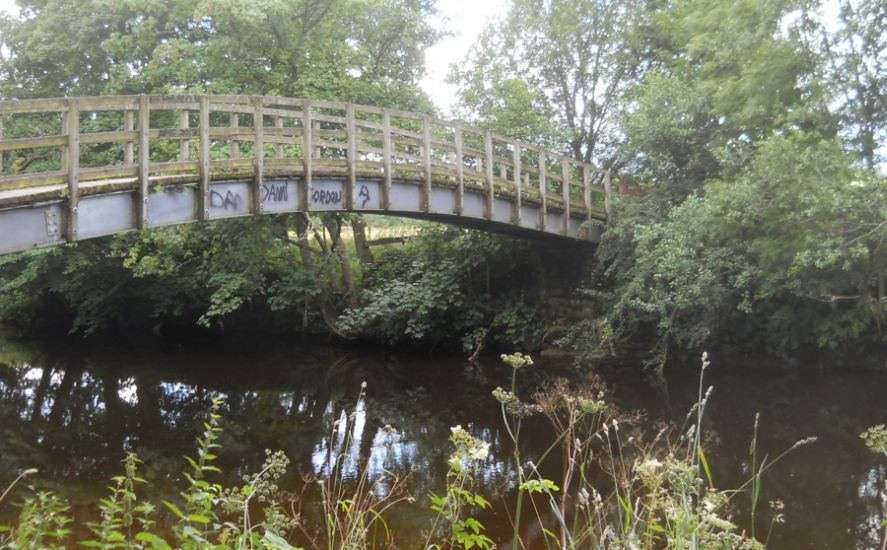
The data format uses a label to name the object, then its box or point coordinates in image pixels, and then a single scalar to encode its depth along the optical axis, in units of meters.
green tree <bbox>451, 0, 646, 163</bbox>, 16.91
